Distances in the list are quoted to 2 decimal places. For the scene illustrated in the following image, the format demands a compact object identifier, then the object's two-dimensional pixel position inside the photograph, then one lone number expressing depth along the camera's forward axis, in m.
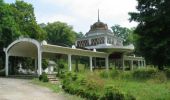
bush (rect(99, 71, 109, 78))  25.32
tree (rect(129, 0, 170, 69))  27.08
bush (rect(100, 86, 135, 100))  12.13
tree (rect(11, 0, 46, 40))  40.47
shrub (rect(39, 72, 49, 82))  24.58
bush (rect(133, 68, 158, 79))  25.65
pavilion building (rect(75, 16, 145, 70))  41.56
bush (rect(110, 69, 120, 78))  25.57
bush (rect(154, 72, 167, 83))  17.87
